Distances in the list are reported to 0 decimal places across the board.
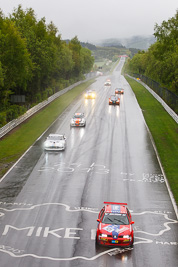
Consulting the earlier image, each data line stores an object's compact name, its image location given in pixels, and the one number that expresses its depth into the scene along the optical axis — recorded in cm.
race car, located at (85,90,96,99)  8398
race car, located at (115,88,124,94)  9044
